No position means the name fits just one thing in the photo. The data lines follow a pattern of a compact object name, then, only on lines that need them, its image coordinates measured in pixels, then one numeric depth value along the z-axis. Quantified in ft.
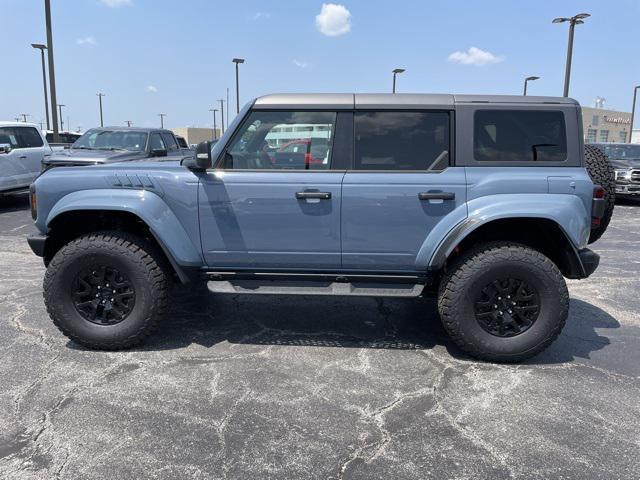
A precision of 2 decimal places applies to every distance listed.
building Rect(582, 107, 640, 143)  245.04
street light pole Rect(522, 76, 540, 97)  104.58
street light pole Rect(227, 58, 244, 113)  108.71
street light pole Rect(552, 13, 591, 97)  68.74
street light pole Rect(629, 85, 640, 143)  129.10
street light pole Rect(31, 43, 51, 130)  87.81
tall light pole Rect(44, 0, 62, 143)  52.70
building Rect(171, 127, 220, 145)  276.62
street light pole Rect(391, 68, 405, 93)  105.97
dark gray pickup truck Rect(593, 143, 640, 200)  44.39
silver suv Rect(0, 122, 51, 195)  34.68
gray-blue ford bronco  11.76
